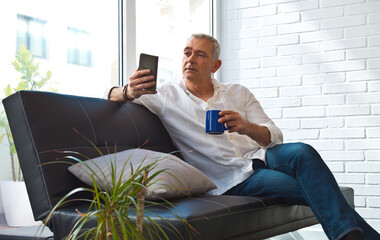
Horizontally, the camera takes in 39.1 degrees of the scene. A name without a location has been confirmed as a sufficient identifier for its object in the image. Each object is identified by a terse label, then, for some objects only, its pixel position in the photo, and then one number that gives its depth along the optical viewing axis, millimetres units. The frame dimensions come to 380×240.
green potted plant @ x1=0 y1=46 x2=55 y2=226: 2545
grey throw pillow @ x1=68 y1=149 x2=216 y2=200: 2000
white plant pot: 2539
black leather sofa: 1957
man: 2285
